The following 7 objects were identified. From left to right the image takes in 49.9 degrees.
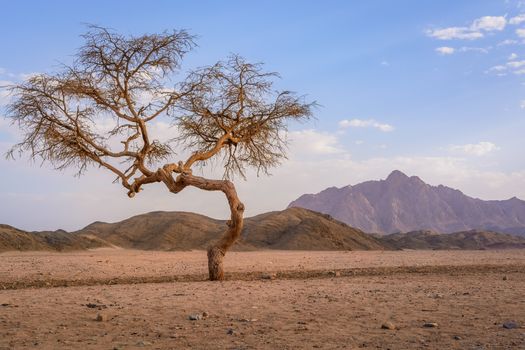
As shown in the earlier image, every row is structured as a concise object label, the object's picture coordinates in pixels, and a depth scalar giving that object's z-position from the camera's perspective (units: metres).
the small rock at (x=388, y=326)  8.20
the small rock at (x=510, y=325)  8.14
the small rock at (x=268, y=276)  16.69
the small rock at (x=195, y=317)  9.18
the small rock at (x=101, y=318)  9.14
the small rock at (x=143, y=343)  7.50
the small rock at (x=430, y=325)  8.34
